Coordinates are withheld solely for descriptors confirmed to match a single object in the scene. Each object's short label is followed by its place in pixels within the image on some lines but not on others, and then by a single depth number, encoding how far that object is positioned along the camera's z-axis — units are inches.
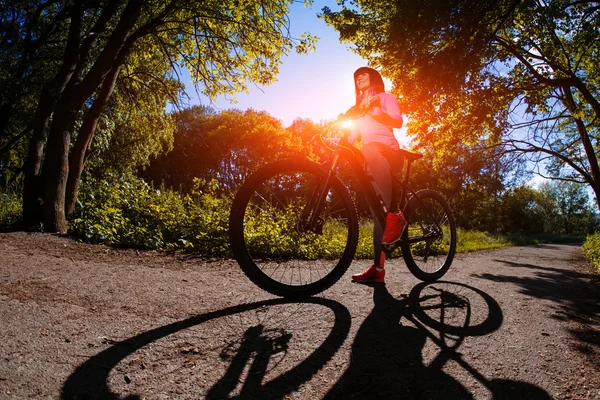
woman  141.3
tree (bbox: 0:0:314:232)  263.0
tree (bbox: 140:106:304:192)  1493.6
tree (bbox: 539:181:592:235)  2613.2
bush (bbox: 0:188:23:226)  261.6
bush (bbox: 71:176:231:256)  214.7
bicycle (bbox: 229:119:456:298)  114.9
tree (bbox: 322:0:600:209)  297.3
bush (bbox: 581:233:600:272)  350.9
